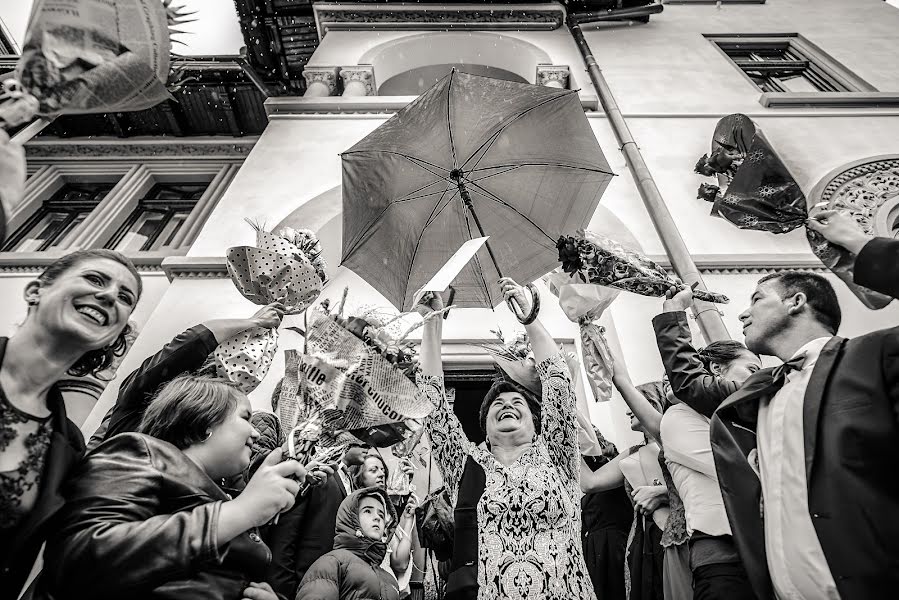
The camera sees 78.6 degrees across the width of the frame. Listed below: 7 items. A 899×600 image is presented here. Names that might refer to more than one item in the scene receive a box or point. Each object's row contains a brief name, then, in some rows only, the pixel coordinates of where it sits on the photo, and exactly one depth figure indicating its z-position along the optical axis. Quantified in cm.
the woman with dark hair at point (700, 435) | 221
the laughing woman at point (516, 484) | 246
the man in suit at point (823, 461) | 144
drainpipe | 448
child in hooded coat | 242
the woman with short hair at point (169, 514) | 134
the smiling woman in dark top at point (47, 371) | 141
